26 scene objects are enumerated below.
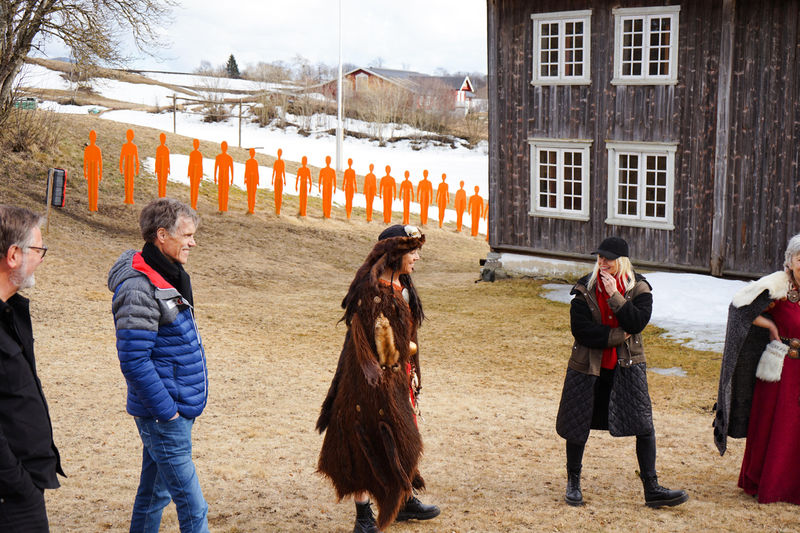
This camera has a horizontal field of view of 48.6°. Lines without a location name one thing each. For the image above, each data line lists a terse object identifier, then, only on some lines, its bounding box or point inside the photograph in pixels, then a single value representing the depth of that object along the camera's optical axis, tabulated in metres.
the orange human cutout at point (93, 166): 19.47
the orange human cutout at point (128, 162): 20.09
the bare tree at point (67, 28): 19.67
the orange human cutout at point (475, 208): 25.42
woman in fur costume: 4.84
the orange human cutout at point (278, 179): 22.05
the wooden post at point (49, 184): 16.38
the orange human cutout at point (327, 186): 23.22
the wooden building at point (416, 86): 59.19
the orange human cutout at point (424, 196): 24.72
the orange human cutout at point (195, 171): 20.54
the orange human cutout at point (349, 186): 23.55
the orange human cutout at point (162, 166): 20.80
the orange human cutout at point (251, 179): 21.31
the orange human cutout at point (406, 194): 24.00
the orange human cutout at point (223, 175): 20.70
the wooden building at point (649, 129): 14.46
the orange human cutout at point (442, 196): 25.37
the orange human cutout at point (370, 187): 23.73
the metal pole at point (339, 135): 32.26
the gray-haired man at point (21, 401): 3.14
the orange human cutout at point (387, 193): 24.47
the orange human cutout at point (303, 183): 22.41
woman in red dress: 5.70
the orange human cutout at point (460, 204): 25.64
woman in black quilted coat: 5.53
